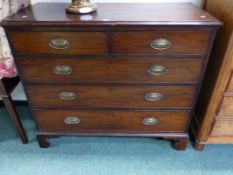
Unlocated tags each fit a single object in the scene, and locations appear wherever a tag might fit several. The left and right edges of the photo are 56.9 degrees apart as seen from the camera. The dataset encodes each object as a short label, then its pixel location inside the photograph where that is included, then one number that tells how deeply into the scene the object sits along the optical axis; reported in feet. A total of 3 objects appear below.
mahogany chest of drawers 3.18
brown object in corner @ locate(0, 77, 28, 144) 4.14
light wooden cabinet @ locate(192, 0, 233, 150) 3.46
